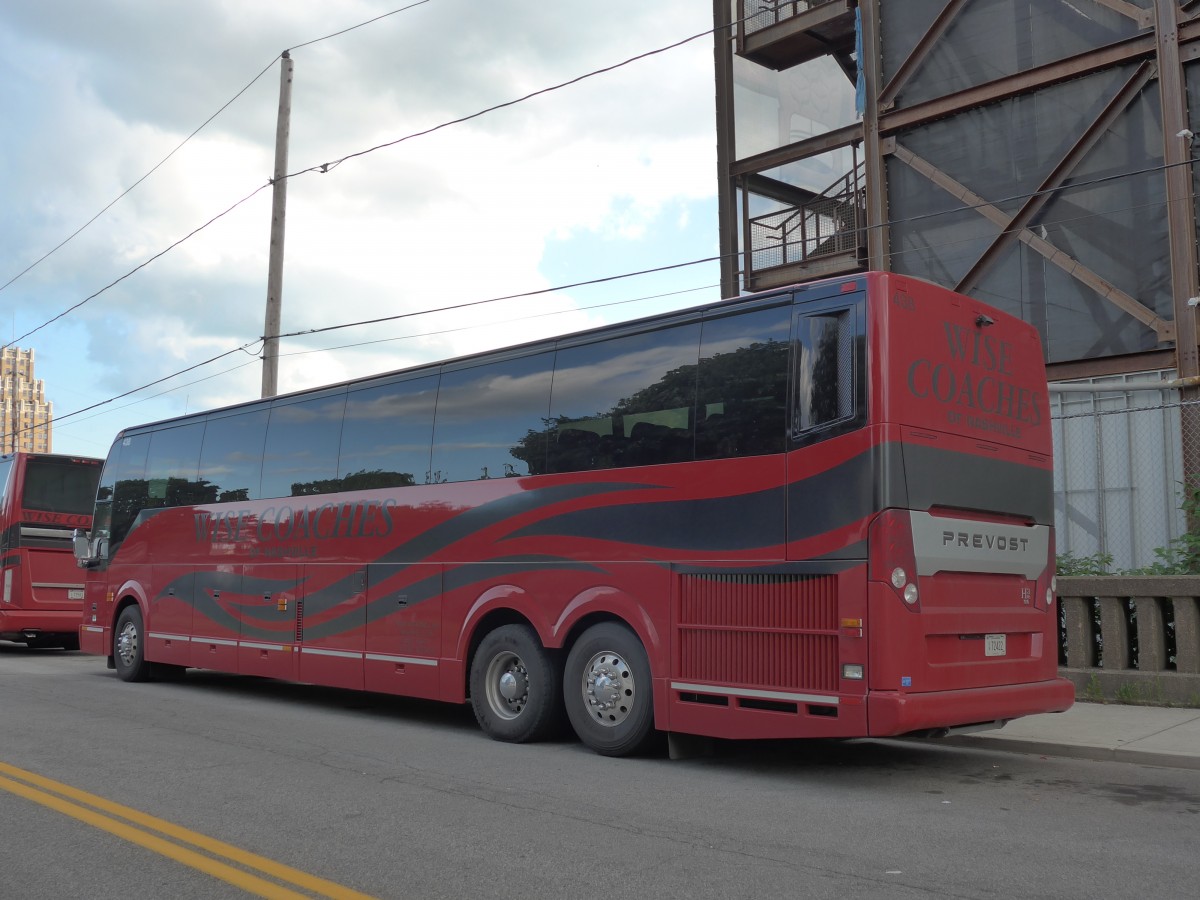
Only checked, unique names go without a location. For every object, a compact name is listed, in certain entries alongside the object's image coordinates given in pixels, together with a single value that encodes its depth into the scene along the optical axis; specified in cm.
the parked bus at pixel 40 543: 1978
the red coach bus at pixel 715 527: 764
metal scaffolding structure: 1581
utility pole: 2084
